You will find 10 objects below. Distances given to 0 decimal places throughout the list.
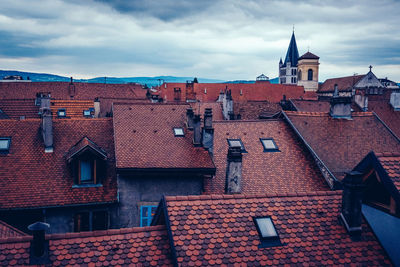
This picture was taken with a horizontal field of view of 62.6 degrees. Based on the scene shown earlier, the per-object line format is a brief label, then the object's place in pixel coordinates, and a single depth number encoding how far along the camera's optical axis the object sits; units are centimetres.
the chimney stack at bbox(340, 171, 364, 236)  898
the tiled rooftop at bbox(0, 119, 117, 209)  1448
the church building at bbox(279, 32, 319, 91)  10931
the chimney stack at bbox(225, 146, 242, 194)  1502
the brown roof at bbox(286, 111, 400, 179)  1911
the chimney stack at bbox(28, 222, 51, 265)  778
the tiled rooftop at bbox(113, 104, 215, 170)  1593
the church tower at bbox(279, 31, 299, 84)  12348
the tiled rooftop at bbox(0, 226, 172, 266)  785
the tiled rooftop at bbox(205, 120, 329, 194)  1708
